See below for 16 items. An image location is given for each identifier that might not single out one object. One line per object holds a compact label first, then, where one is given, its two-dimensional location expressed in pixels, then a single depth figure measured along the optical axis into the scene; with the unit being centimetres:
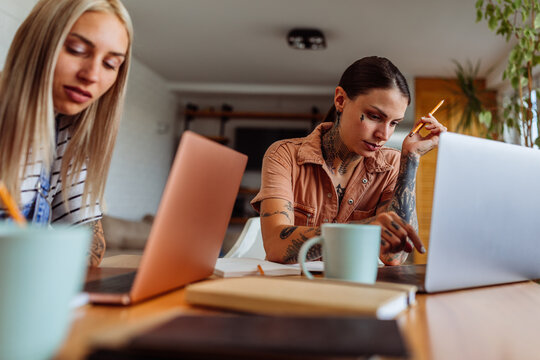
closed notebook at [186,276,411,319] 42
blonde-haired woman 77
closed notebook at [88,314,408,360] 29
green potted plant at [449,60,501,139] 312
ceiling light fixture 371
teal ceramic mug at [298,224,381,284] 61
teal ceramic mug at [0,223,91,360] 28
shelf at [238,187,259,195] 555
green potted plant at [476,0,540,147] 169
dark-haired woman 115
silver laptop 61
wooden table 36
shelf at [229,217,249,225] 539
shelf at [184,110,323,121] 562
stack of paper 75
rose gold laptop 47
